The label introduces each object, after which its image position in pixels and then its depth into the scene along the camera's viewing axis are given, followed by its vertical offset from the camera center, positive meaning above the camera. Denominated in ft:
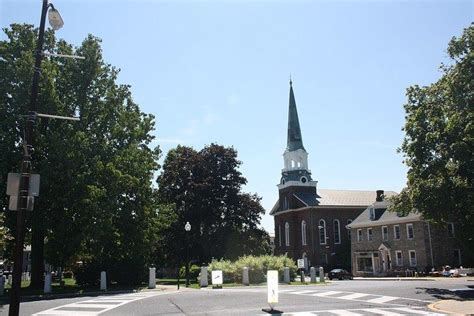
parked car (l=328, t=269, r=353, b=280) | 166.50 -4.34
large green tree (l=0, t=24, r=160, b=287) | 95.55 +22.21
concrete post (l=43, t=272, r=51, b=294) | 90.43 -3.37
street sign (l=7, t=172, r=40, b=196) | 35.41 +5.95
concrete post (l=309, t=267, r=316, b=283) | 113.29 -3.11
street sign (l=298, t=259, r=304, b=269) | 118.83 -0.32
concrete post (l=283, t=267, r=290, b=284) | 111.14 -2.76
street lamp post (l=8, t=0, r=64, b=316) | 34.37 +7.03
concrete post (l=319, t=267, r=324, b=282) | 119.69 -3.57
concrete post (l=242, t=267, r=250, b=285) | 107.86 -2.81
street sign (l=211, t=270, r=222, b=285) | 96.12 -2.81
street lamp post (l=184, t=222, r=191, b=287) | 108.55 -1.89
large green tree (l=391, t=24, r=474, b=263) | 91.09 +22.51
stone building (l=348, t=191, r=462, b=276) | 167.32 +6.28
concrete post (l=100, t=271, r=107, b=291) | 96.58 -3.34
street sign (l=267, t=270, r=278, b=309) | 50.03 -2.57
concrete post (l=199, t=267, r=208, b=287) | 102.94 -3.39
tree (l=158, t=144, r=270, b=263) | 180.96 +22.08
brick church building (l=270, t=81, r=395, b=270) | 239.50 +25.82
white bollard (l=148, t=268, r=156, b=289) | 101.04 -3.00
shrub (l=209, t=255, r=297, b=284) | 115.55 -0.94
